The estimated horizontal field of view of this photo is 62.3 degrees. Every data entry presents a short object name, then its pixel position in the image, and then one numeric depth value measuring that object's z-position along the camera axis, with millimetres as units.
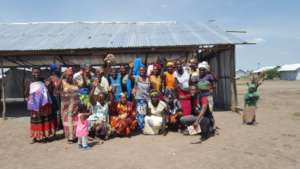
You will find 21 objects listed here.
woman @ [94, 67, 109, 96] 5383
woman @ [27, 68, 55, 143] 5039
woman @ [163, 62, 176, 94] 5801
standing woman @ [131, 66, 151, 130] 5574
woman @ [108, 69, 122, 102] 5645
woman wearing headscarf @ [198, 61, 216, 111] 5246
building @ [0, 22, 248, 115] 8703
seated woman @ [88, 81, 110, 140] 5233
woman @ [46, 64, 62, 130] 5344
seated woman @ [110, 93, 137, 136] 5457
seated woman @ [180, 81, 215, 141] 5125
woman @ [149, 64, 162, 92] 5695
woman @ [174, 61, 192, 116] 5500
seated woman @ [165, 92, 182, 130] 5715
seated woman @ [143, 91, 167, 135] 5566
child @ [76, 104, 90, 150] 4863
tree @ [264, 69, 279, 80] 46094
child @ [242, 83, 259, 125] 6520
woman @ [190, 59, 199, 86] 5609
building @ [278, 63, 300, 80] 44650
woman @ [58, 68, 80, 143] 5125
